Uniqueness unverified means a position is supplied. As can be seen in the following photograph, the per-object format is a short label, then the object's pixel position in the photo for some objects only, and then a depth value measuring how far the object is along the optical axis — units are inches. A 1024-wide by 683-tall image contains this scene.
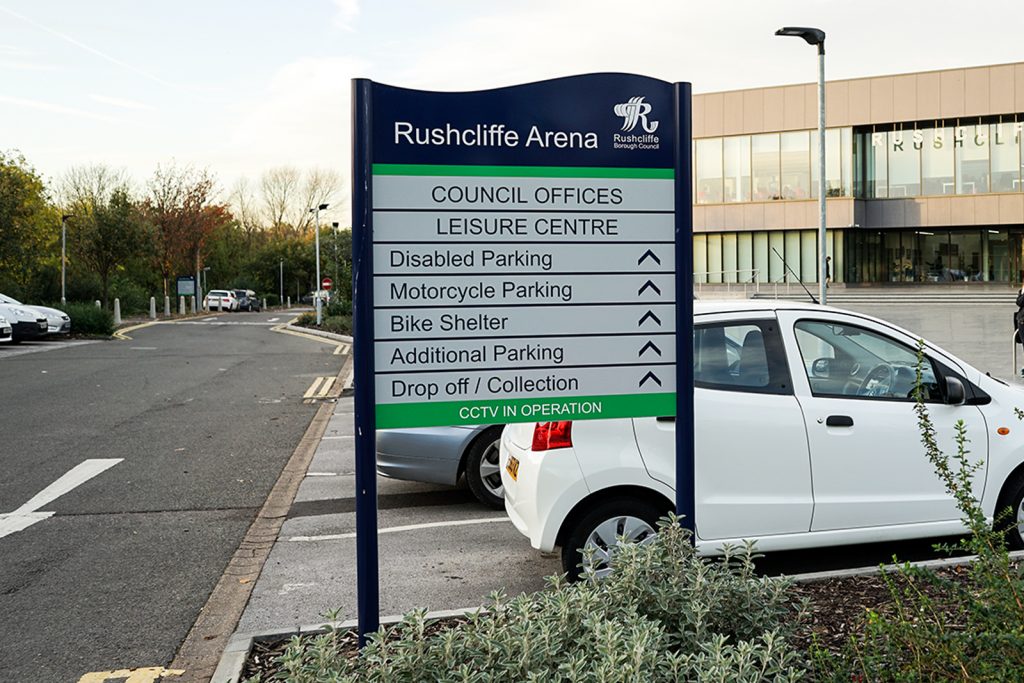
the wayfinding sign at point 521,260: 166.2
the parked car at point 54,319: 1247.5
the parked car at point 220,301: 2883.9
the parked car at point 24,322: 1178.6
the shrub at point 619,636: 119.0
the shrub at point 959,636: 127.5
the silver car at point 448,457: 328.2
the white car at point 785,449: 223.9
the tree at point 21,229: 1466.5
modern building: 2071.9
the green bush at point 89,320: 1365.7
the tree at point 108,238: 1943.9
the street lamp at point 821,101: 761.6
